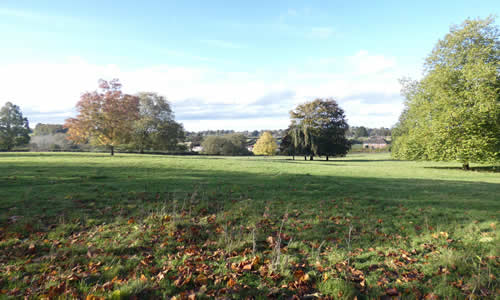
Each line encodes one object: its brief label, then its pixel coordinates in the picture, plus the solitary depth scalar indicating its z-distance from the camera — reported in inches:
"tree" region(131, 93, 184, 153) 1627.7
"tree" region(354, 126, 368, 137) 7096.5
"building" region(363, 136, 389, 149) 4892.0
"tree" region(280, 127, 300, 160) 1812.9
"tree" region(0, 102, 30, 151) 1939.0
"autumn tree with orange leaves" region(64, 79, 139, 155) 1167.6
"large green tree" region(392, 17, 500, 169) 820.0
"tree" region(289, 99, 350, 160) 1774.1
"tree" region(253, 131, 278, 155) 2442.2
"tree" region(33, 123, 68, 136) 3767.0
